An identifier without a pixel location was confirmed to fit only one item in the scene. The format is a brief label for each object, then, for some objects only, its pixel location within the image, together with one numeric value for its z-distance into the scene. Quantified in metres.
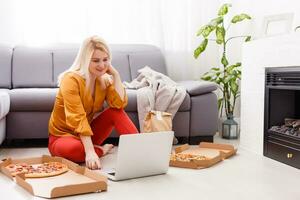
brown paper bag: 2.80
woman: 2.25
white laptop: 1.92
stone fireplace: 2.40
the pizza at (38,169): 2.04
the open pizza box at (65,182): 1.74
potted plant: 3.49
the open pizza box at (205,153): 2.31
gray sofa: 2.89
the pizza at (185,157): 2.40
